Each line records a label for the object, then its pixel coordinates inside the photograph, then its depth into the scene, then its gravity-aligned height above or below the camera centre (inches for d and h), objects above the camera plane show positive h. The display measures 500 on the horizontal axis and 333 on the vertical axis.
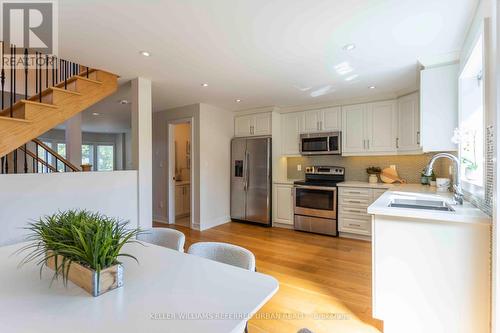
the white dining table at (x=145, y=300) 29.5 -18.7
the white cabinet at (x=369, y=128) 152.4 +23.3
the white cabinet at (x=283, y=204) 179.9 -28.1
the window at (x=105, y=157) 363.9 +13.2
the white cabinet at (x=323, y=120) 170.1 +31.8
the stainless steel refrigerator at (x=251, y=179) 183.9 -10.8
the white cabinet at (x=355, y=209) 149.5 -27.0
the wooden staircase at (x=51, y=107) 91.8 +24.6
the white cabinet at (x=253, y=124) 188.2 +32.1
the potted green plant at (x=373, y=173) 162.4 -5.3
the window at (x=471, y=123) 76.4 +14.4
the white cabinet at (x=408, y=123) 134.6 +23.3
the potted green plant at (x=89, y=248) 36.6 -12.5
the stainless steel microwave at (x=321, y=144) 168.4 +15.1
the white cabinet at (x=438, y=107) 95.9 +22.7
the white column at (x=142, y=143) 125.6 +11.5
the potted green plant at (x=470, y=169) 78.1 -1.4
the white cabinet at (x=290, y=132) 186.7 +25.2
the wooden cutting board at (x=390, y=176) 157.2 -7.1
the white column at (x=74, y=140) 175.3 +18.4
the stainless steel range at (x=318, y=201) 159.8 -23.9
